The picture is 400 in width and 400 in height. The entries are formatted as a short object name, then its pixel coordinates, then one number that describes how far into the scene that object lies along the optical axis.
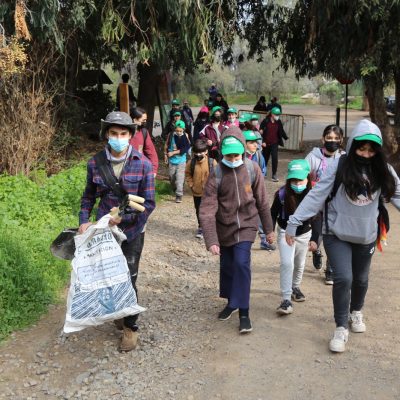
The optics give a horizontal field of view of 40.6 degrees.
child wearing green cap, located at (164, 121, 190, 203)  9.16
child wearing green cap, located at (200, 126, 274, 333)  4.36
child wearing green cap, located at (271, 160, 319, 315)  4.60
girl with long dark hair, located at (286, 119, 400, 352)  3.69
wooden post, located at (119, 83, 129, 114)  9.54
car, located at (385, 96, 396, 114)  29.12
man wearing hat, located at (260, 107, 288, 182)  11.38
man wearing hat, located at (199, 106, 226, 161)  9.46
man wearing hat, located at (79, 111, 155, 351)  3.88
